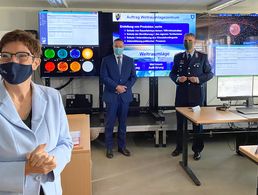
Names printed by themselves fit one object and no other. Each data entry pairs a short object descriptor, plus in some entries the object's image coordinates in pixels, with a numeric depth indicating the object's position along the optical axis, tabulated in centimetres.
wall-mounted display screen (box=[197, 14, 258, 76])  384
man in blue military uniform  312
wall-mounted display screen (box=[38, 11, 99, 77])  372
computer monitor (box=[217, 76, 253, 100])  273
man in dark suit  324
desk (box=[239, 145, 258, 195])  155
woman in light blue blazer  96
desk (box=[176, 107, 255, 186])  245
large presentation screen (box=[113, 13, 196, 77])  387
